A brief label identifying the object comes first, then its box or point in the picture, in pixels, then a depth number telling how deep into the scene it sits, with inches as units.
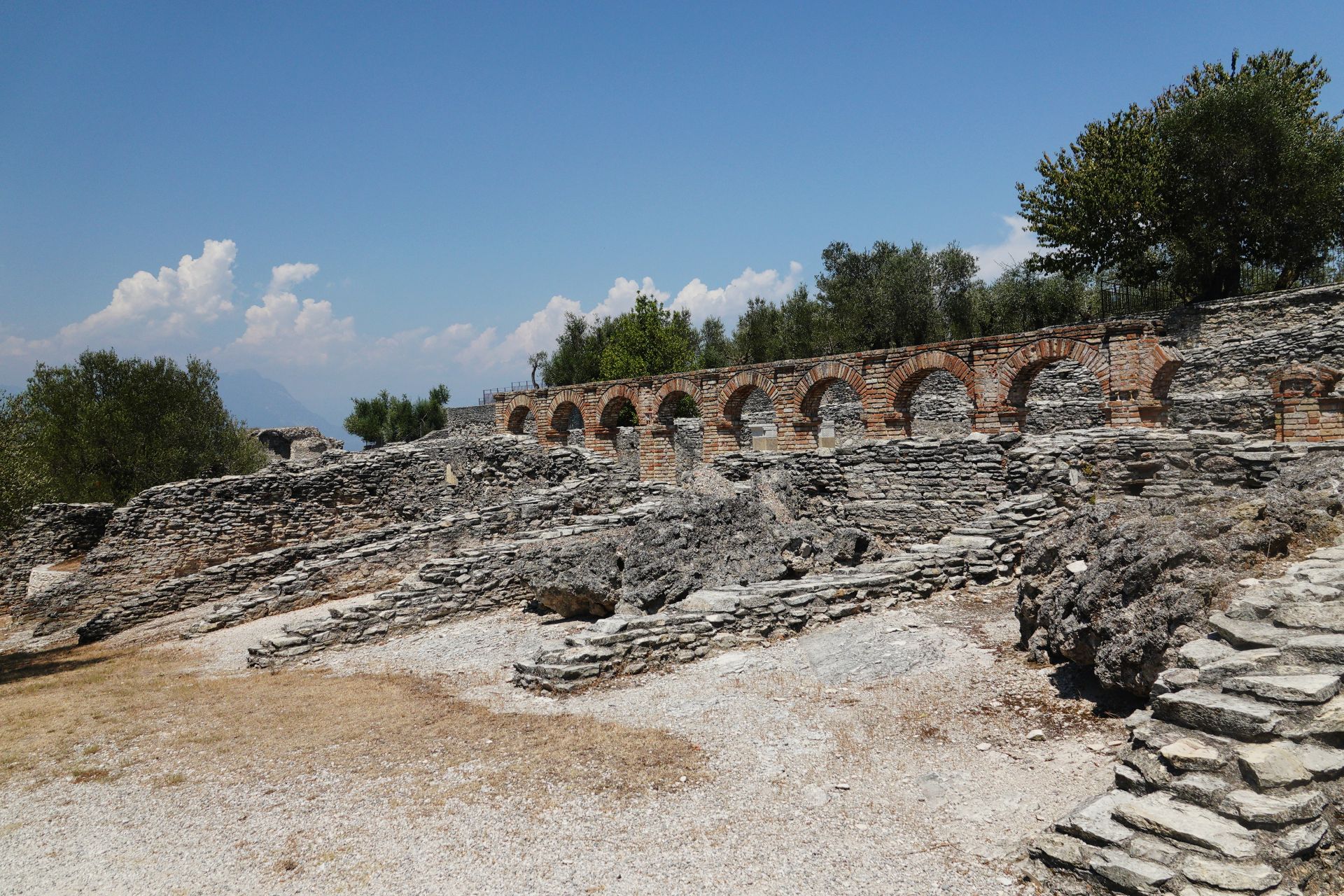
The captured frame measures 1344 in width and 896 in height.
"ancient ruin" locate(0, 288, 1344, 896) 162.7
